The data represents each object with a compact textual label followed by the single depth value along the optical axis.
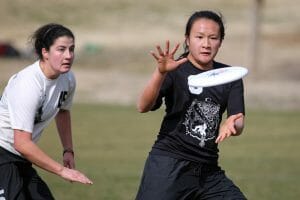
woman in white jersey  13.26
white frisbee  12.91
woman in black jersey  13.31
